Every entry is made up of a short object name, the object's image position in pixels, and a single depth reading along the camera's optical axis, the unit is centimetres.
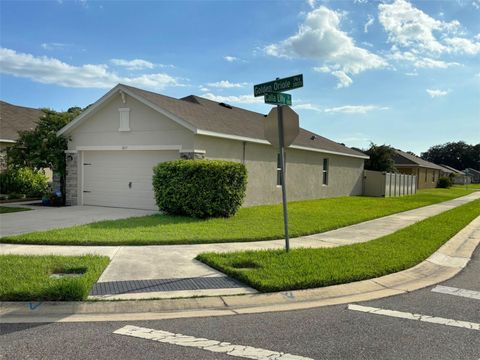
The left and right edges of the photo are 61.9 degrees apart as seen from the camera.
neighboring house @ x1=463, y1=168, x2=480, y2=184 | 10584
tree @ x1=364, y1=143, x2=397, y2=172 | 3288
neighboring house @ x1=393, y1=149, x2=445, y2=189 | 4419
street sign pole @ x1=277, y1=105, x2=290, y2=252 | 745
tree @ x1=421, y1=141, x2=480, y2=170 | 11806
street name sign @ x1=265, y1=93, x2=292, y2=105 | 723
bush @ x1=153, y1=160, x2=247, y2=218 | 1200
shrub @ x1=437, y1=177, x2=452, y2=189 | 5209
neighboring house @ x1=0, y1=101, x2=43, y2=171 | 1939
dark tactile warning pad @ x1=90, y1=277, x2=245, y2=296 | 548
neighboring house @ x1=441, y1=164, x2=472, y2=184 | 7893
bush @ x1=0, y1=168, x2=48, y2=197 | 1855
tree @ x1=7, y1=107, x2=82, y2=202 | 1623
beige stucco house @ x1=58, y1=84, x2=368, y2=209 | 1415
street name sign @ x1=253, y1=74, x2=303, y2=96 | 717
